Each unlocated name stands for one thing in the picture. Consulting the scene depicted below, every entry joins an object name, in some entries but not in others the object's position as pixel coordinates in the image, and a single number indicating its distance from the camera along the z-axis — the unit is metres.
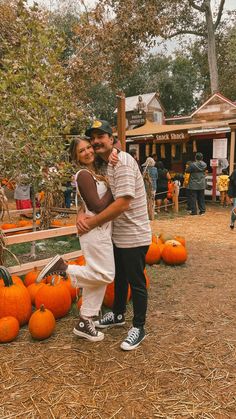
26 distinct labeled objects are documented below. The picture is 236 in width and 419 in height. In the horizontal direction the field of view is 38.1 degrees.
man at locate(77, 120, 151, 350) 2.62
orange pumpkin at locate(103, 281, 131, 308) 3.60
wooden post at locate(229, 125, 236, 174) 12.96
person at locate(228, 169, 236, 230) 8.15
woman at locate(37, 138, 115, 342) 2.70
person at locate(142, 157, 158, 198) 10.73
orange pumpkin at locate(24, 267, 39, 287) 3.81
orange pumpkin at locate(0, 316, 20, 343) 2.95
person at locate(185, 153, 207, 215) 10.93
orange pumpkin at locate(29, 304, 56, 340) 2.99
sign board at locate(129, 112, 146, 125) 8.59
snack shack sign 13.30
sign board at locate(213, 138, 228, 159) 13.40
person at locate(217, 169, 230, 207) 12.45
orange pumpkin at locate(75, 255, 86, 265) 4.07
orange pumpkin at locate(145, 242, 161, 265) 5.23
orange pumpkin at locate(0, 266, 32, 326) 3.15
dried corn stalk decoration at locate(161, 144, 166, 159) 14.58
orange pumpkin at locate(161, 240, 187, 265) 5.19
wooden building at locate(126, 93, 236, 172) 13.44
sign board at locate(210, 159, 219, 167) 13.24
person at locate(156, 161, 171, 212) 12.04
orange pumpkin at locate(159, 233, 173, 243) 5.77
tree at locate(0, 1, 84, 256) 4.46
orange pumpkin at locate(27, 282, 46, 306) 3.56
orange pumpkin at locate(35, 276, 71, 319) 3.33
